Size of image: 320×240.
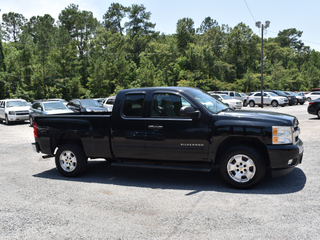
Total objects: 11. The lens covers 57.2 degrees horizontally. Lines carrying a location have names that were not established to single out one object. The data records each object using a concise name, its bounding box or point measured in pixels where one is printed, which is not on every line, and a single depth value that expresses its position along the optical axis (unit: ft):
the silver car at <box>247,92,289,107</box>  110.73
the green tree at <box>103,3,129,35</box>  291.58
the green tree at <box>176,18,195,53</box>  233.14
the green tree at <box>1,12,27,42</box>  257.34
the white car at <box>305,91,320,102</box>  139.23
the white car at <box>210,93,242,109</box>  96.95
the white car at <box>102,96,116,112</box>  79.87
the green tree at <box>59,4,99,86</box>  250.57
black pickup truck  17.22
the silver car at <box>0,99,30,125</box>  65.77
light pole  110.12
